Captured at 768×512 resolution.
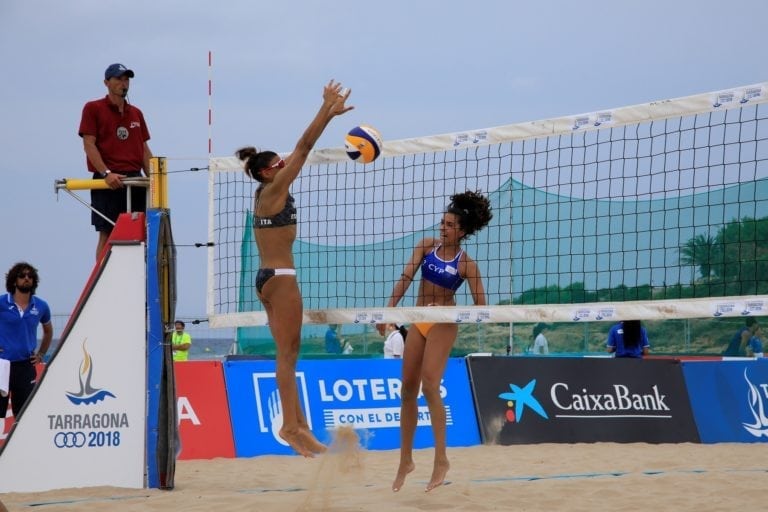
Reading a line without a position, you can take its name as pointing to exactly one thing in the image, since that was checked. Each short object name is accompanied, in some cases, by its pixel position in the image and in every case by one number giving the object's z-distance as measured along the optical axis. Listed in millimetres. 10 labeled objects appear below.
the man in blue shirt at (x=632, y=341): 23766
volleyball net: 13398
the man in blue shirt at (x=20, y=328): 17281
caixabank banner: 21234
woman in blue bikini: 13617
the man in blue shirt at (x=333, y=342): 32469
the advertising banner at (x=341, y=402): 19562
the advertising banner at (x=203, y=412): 19047
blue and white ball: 13328
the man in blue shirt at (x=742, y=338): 29984
